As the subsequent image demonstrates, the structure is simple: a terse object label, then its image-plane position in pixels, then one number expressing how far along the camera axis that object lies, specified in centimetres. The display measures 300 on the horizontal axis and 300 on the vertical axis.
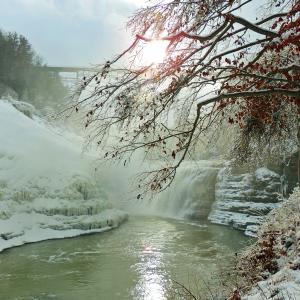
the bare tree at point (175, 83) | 451
